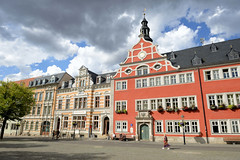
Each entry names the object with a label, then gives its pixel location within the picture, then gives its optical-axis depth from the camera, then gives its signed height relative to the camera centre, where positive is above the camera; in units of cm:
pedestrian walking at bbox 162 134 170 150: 1623 -213
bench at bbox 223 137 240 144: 2020 -217
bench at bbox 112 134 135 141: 2652 -250
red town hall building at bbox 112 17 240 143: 2263 +413
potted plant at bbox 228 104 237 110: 2156 +182
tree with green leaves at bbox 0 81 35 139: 2741 +335
